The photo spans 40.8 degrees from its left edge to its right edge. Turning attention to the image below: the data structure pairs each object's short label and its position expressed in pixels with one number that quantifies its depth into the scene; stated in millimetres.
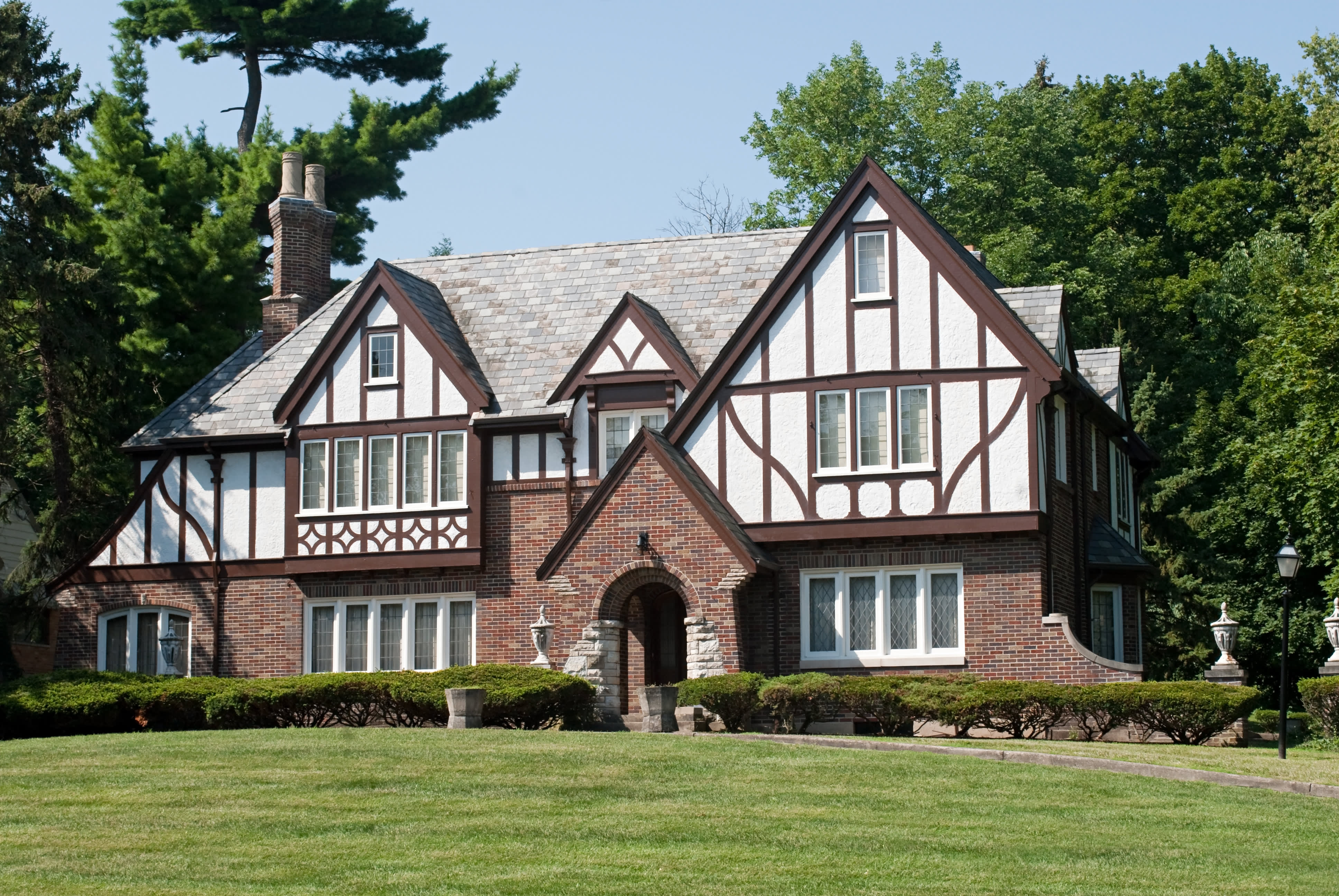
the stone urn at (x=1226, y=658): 27172
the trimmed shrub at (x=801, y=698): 26078
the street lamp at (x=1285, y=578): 22359
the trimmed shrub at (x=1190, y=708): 24938
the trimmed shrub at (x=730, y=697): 26328
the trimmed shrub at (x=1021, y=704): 25344
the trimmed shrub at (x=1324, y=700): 26234
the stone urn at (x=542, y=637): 29516
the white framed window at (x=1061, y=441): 30781
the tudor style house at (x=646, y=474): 29141
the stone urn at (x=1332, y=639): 27547
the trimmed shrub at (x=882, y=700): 25984
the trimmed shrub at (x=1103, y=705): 25250
